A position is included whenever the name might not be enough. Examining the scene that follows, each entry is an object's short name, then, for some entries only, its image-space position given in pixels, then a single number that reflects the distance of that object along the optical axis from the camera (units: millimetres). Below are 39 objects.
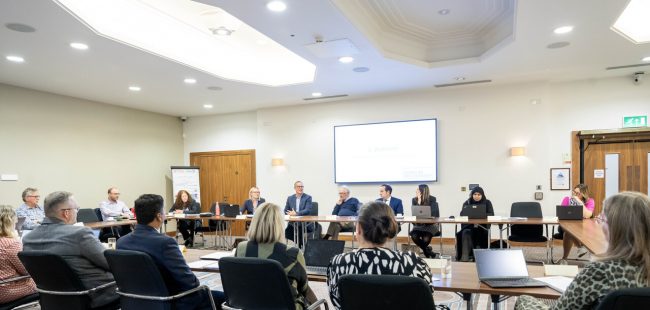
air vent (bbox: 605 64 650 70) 6293
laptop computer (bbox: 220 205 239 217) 7199
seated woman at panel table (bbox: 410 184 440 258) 6203
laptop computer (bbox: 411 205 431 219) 6156
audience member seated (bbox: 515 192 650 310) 1562
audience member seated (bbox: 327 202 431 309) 1913
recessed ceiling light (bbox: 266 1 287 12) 3918
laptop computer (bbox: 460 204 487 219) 5852
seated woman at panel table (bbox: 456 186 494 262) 5973
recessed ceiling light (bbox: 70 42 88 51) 4879
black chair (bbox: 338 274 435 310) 1673
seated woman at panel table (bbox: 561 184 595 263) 5785
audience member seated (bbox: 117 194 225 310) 2461
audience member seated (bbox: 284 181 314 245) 7062
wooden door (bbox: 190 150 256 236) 9805
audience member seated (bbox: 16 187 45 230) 5805
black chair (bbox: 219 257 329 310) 2090
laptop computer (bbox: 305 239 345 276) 2887
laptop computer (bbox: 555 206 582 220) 5332
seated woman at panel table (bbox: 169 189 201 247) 7980
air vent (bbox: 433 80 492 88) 7152
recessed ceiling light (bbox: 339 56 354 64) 5620
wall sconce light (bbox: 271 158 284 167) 9141
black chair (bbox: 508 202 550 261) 5629
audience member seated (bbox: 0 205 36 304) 2916
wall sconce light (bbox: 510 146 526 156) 7230
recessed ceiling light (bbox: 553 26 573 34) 4605
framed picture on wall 7266
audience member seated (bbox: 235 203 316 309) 2354
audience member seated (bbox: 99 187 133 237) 7164
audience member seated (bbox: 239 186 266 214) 7418
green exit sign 6902
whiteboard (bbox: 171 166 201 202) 9750
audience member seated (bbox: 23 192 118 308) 2717
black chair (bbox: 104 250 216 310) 2338
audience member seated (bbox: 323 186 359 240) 6895
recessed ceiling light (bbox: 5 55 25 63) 5319
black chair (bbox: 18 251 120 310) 2508
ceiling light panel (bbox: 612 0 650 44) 5043
